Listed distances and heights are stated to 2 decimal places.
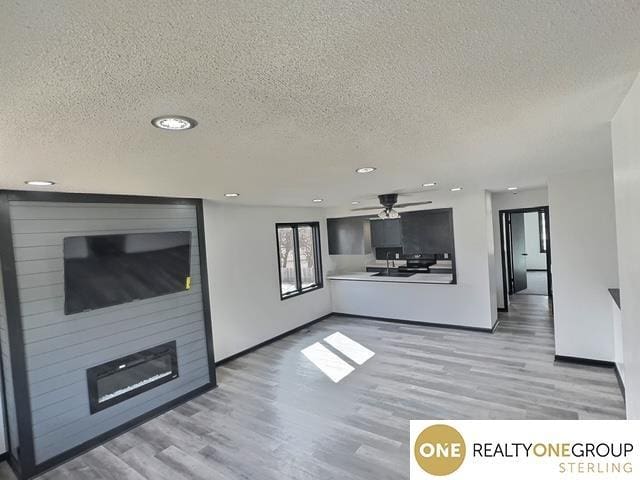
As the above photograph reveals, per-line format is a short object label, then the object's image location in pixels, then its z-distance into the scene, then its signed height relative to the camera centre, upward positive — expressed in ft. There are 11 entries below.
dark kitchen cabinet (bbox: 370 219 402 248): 20.12 -0.21
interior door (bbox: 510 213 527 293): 24.30 -2.39
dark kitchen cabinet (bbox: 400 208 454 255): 18.12 -0.24
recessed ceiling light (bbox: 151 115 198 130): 4.11 +1.55
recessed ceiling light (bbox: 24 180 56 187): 7.56 +1.63
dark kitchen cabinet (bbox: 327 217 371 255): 21.15 -0.21
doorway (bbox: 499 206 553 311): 21.21 -2.77
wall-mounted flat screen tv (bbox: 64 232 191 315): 9.29 -0.63
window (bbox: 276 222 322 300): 19.12 -1.35
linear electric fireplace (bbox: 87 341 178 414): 10.00 -4.15
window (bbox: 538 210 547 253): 32.60 -1.16
